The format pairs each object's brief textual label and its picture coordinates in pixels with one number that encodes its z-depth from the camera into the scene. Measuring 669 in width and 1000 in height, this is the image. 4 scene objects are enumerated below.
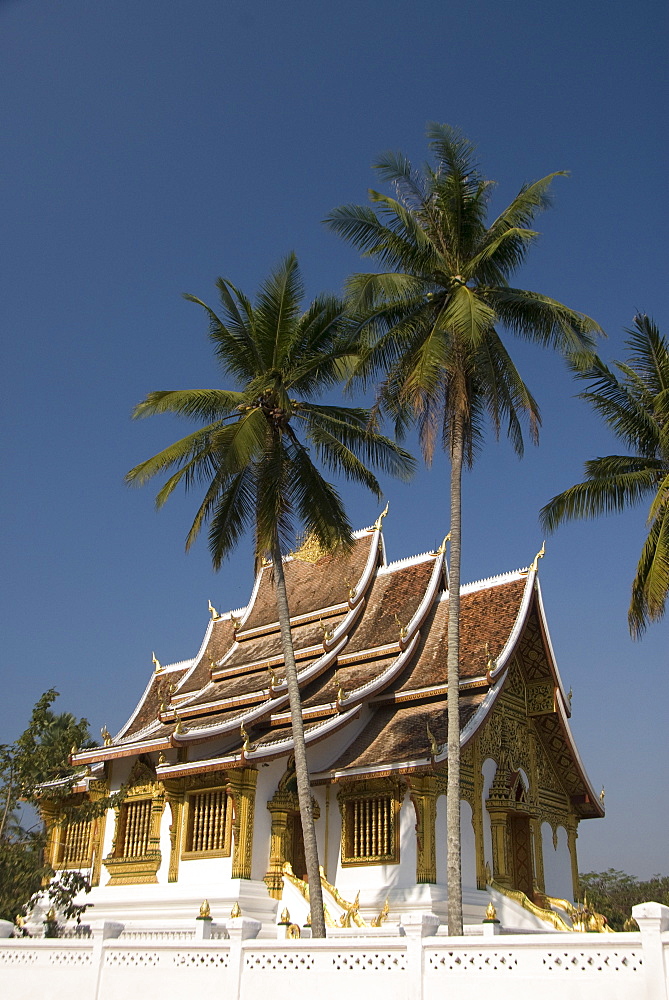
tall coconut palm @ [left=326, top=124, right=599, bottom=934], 13.62
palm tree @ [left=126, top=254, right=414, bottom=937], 15.05
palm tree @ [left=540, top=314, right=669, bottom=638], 15.04
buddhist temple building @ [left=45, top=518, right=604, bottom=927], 16.69
